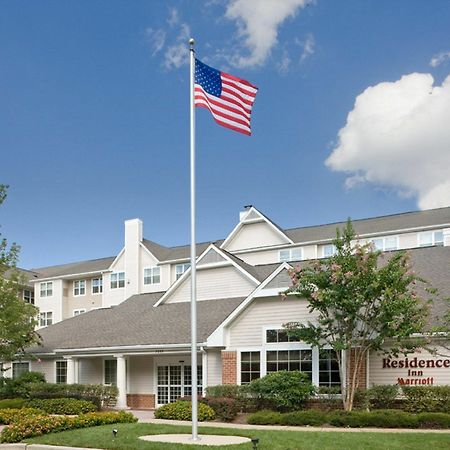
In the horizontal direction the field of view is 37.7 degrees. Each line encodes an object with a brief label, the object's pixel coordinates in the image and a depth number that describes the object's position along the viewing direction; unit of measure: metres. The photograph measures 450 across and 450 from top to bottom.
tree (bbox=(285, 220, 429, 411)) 20.12
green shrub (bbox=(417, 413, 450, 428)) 17.94
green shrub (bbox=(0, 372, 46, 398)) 29.01
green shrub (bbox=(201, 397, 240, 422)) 21.45
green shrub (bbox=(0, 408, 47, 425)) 20.04
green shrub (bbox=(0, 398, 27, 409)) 25.89
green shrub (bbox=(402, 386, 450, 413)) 19.92
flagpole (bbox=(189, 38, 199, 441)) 15.38
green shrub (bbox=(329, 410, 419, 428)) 18.22
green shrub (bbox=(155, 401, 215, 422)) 21.23
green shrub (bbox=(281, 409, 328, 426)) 19.27
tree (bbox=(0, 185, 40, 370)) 26.83
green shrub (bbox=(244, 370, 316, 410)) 21.50
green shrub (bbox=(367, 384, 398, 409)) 20.92
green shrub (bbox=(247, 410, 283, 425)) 19.81
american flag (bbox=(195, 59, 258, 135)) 16.80
